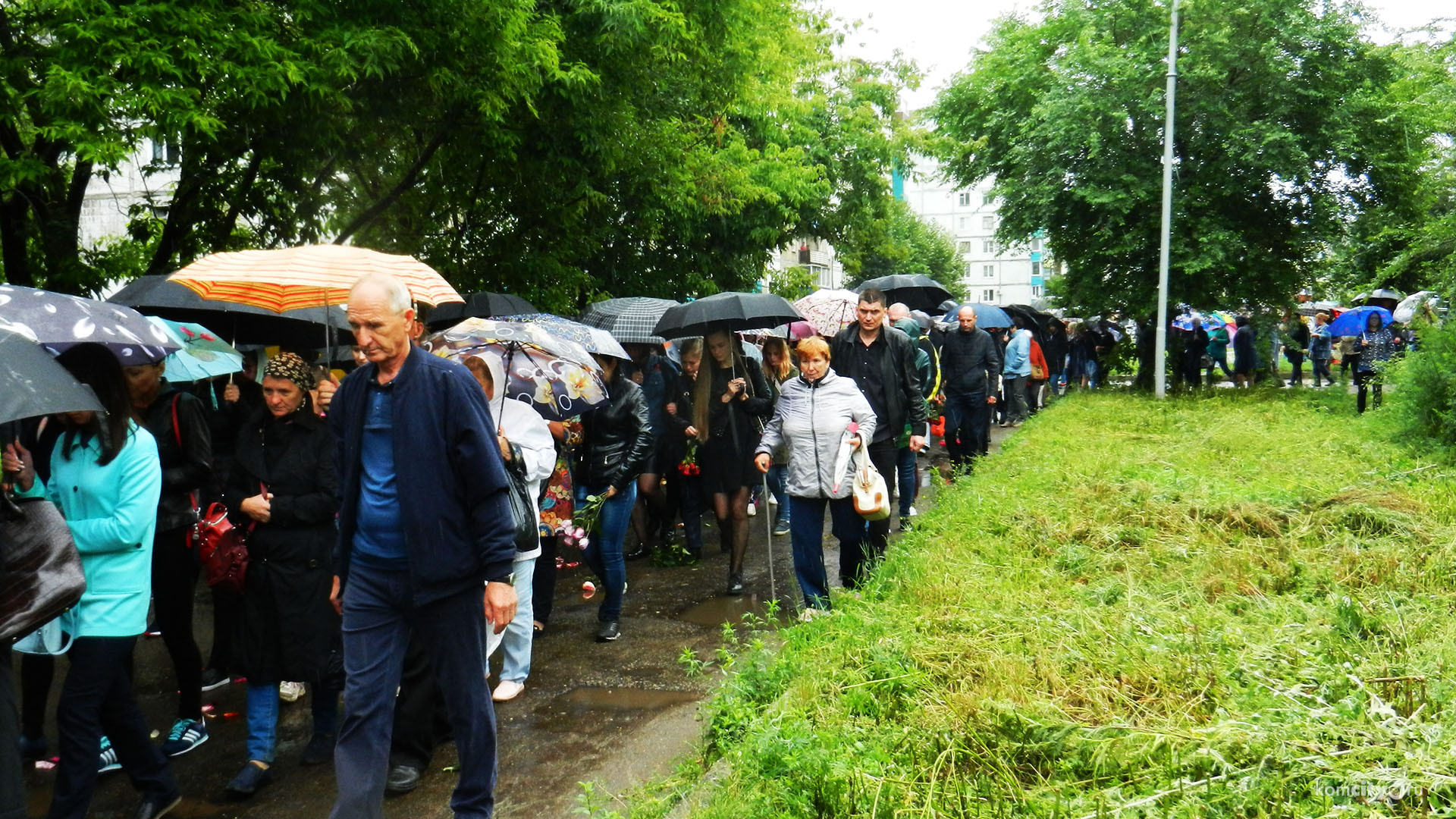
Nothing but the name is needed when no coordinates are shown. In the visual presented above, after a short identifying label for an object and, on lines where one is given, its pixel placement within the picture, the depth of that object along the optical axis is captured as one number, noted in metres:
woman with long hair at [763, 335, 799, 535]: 9.84
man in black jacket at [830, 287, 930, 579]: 7.84
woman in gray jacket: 6.64
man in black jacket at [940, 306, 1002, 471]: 11.94
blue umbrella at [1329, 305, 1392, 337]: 18.28
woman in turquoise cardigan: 4.13
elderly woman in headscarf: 5.02
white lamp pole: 19.83
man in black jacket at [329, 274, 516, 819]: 3.88
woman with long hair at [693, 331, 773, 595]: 8.43
